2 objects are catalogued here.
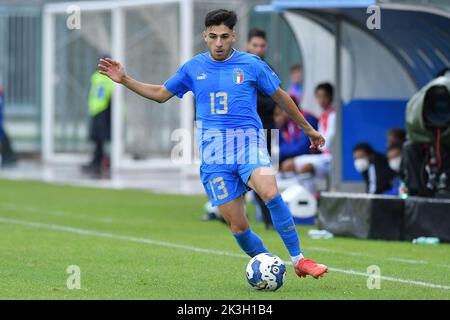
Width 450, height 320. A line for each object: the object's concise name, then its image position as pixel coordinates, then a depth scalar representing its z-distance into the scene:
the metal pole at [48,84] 30.41
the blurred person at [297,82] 20.05
